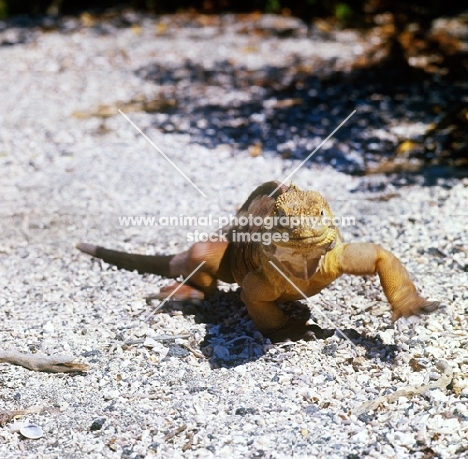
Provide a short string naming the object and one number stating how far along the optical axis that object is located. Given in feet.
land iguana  11.24
